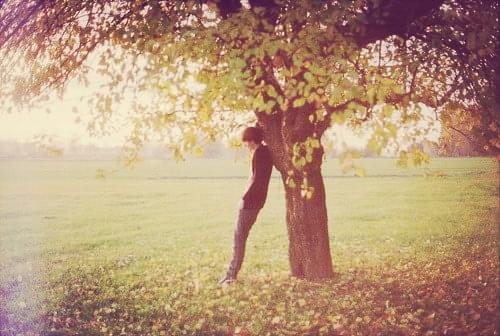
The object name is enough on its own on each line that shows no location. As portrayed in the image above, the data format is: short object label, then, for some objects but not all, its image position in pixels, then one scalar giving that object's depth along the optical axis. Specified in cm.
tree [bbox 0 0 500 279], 568
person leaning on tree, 737
